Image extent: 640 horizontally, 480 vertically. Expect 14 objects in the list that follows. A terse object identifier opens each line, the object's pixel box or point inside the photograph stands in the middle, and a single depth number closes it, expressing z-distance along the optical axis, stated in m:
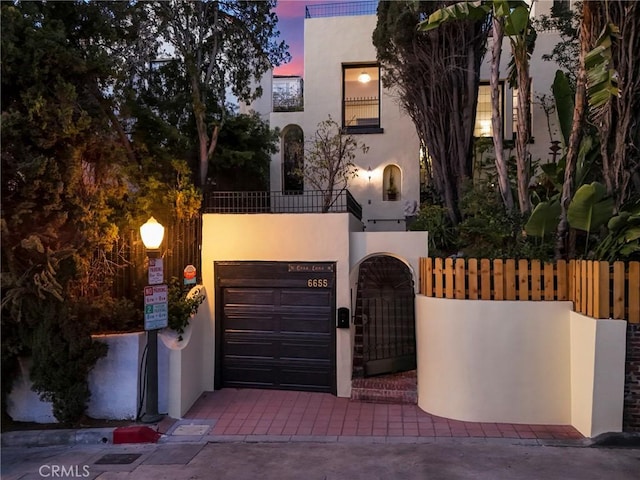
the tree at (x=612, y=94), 7.34
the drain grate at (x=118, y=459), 6.31
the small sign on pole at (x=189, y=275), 8.66
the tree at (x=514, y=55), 7.83
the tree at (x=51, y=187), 6.86
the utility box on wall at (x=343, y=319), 8.82
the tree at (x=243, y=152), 11.24
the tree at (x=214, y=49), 9.89
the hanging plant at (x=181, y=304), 8.38
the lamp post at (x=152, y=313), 7.44
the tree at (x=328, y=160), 11.27
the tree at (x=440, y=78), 11.30
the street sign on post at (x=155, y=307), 7.36
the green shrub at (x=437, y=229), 10.64
